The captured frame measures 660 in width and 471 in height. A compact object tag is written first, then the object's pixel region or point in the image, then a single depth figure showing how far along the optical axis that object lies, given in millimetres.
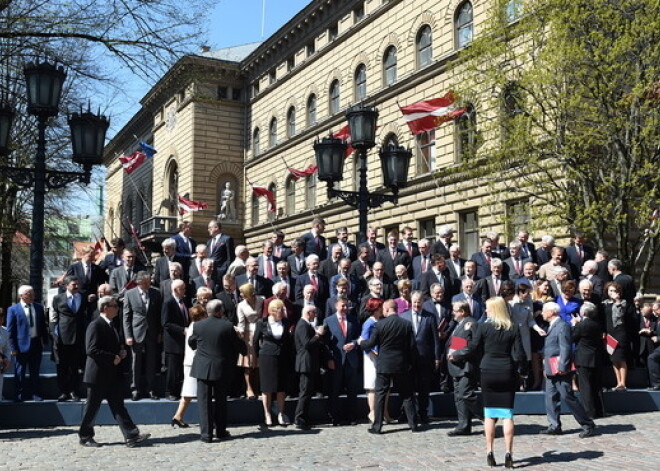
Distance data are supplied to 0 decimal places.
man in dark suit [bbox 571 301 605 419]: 11367
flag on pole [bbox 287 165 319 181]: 32306
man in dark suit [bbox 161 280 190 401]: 11945
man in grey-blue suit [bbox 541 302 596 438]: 10492
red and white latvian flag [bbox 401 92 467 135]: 22250
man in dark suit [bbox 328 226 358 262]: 15047
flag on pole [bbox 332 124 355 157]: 25466
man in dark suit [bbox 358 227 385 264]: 14469
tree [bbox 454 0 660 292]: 17969
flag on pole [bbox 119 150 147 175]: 27250
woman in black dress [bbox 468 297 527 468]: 8812
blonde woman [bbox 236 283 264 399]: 11953
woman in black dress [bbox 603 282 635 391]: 13312
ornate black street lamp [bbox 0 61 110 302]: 12531
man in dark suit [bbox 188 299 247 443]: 10492
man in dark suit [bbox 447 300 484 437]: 10680
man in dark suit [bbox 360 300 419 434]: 11086
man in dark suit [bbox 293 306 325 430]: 11555
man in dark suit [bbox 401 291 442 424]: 11898
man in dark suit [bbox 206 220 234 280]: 14547
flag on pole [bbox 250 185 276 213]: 36750
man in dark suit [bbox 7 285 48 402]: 12055
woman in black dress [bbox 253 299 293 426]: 11555
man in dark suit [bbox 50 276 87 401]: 12031
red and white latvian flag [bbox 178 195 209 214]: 41116
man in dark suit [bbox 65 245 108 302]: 13500
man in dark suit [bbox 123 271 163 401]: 12102
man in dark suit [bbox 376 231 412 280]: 14555
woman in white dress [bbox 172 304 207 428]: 10992
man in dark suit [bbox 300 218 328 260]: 15255
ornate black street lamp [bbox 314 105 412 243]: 14391
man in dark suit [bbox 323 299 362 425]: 11898
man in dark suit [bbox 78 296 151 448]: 10109
